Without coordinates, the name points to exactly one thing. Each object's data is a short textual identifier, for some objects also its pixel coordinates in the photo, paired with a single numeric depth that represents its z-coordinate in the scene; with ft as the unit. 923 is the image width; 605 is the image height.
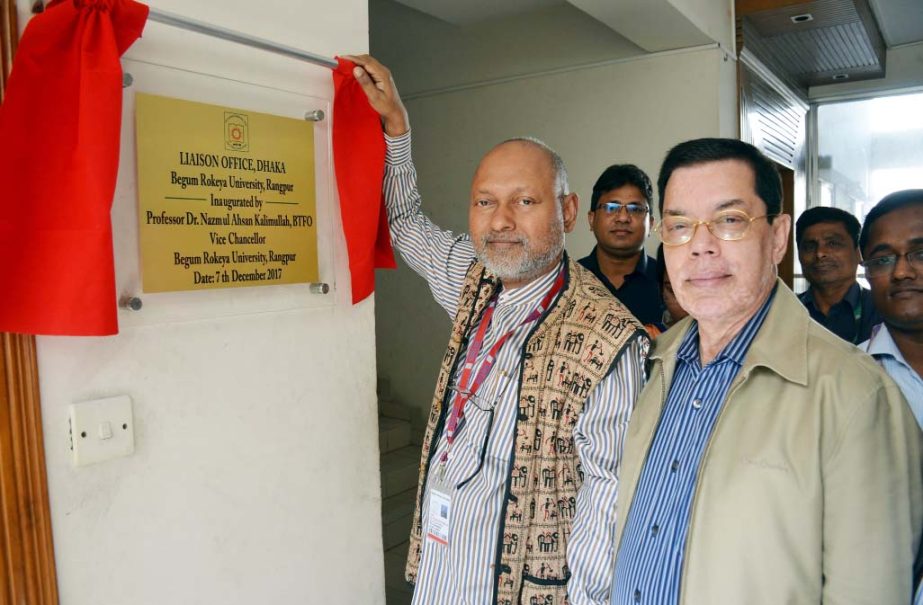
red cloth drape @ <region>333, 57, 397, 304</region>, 5.32
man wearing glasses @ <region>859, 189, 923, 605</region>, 4.61
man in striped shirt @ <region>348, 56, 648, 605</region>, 4.65
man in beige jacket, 3.22
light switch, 3.76
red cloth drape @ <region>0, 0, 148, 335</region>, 3.36
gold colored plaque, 4.09
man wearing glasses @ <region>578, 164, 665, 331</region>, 8.32
